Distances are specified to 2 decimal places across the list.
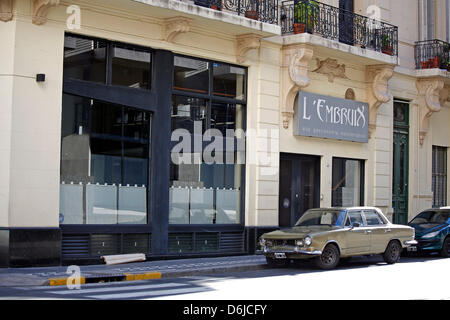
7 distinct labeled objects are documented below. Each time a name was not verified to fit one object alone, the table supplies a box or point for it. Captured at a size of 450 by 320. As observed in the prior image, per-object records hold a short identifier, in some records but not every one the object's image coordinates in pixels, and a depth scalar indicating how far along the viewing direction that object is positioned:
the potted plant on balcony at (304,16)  20.05
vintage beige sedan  15.82
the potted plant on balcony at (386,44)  22.92
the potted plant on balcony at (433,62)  24.86
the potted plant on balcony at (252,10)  18.55
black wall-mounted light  14.77
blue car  20.09
